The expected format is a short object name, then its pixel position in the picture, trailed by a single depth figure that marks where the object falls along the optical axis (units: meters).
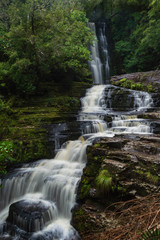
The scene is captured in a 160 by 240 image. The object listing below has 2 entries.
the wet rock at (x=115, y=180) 4.59
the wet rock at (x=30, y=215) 4.76
